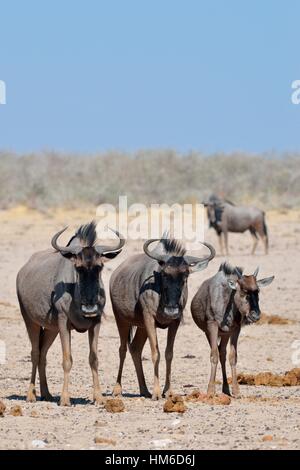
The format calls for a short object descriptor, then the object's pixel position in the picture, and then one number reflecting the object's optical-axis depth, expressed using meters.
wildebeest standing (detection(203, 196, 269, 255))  34.19
